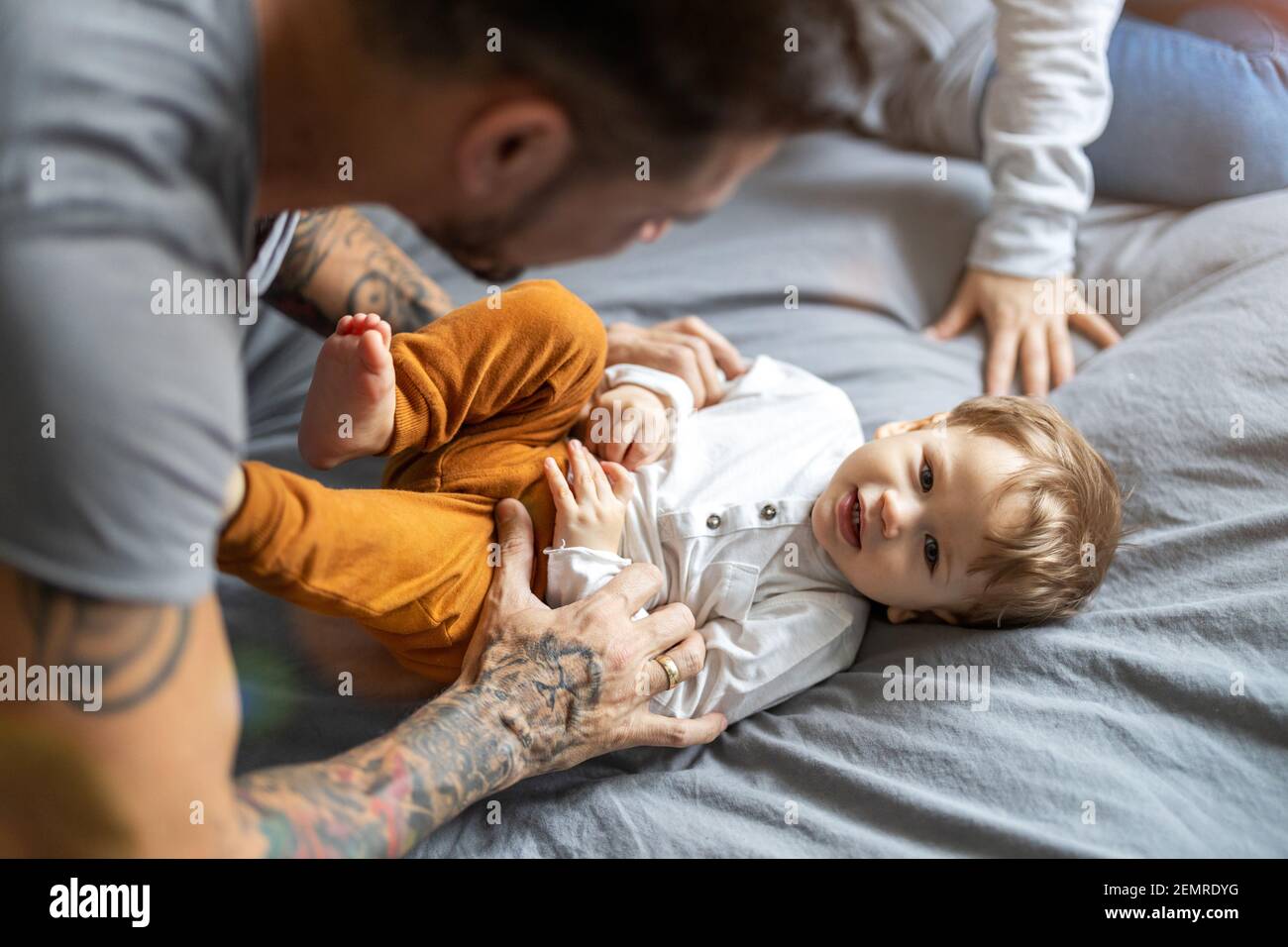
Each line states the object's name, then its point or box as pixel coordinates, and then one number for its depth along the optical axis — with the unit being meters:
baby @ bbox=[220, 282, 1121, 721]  1.00
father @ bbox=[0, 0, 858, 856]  0.56
